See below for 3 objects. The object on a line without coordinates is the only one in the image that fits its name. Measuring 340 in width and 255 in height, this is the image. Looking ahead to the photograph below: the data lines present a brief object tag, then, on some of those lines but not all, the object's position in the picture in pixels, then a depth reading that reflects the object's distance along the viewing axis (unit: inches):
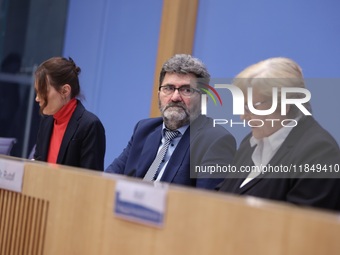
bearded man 215.6
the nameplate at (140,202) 165.9
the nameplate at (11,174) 188.7
